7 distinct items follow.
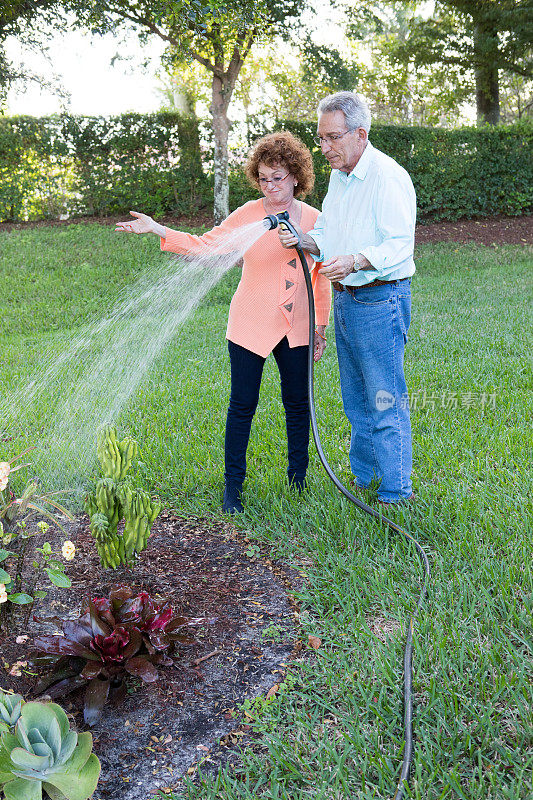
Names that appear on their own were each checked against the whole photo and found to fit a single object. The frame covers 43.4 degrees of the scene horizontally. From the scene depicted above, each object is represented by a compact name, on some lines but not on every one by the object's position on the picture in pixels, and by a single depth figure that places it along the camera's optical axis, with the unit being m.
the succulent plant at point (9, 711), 1.82
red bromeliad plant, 2.22
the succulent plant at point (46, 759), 1.69
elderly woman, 3.24
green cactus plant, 2.76
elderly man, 2.94
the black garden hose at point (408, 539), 1.92
